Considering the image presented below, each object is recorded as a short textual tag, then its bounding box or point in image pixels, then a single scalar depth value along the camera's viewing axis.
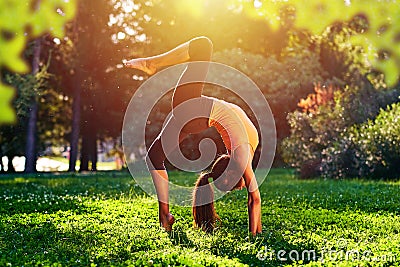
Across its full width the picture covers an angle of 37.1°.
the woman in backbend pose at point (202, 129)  5.89
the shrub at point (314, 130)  16.08
